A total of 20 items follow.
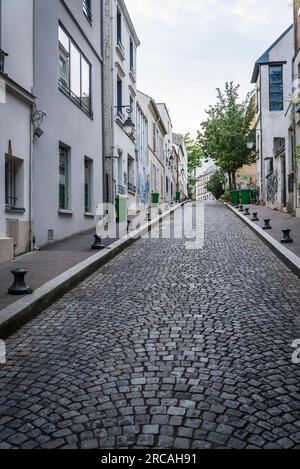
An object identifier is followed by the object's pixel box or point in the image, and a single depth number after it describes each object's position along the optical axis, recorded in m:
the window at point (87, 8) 14.63
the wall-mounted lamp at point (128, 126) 16.86
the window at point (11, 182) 9.02
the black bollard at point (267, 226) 13.84
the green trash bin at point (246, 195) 31.91
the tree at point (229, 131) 34.50
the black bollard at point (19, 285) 5.67
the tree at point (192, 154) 81.06
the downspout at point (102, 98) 16.92
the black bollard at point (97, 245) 10.20
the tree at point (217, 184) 57.29
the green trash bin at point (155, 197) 31.79
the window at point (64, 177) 12.45
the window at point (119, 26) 19.82
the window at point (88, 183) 15.31
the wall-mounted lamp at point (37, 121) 9.91
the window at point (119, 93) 19.95
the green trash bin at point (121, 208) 18.19
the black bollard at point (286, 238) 10.48
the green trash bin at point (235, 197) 31.47
